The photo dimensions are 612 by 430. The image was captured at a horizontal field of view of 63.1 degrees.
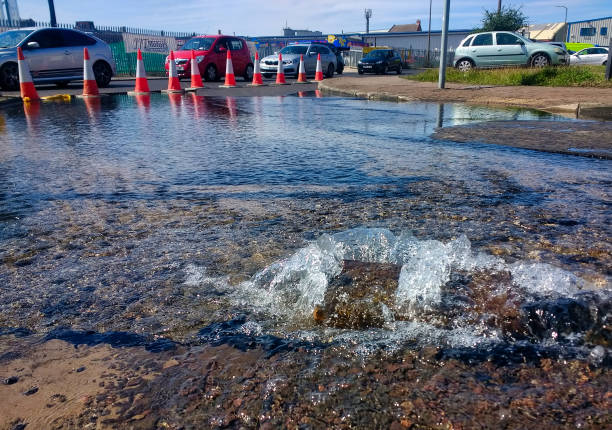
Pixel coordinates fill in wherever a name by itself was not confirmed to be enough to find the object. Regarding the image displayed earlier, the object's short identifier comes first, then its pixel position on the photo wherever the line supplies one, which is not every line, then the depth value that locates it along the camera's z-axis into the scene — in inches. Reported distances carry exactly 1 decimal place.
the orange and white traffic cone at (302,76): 704.9
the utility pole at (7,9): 1531.0
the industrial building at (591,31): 2164.1
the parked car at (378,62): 1162.0
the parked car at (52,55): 494.6
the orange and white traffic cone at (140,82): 487.8
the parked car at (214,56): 687.7
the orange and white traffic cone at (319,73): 781.3
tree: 1545.3
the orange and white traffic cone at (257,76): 621.2
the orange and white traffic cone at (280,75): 668.2
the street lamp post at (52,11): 882.1
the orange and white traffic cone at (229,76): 586.1
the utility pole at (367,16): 3122.5
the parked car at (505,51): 681.0
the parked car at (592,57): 1214.3
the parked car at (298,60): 823.1
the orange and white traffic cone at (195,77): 551.5
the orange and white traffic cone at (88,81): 445.4
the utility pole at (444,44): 453.1
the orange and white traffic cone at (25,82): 420.0
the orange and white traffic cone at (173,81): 497.2
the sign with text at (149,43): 1132.5
